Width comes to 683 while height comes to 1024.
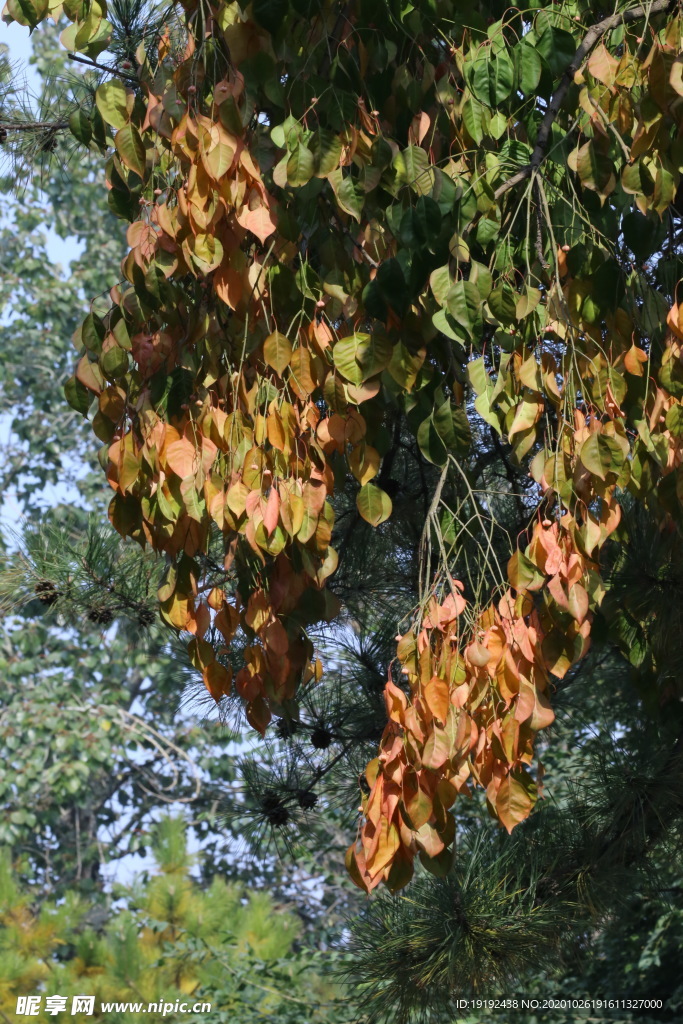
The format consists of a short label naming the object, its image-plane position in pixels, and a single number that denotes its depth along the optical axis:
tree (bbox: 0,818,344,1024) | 9.56
